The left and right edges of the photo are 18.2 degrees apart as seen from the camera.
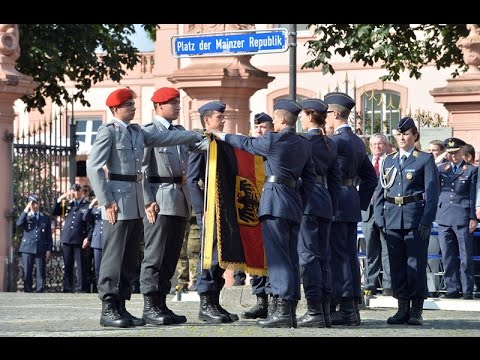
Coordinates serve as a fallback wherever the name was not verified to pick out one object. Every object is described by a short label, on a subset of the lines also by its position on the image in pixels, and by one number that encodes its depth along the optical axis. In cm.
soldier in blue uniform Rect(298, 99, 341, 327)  1340
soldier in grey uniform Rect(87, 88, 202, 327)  1313
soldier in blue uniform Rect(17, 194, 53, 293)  2245
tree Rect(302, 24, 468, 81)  2603
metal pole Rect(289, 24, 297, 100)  1689
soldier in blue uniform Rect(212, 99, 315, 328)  1309
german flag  1377
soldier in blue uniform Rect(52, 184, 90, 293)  2273
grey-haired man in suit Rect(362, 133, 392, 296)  1795
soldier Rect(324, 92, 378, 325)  1396
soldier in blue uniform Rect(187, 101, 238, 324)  1391
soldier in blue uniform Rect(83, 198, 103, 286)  2206
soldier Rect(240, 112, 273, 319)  1455
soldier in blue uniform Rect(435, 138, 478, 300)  1864
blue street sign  1736
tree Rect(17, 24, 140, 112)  2895
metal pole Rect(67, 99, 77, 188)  2402
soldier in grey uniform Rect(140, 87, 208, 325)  1370
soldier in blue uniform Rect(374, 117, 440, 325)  1416
